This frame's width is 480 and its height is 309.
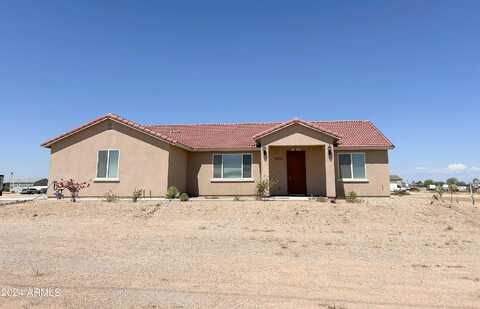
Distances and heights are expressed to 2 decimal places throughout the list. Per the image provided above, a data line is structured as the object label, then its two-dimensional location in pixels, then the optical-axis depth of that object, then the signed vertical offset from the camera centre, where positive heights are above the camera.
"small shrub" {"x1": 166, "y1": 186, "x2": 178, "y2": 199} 17.62 -0.02
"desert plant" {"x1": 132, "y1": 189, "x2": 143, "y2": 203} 17.42 -0.06
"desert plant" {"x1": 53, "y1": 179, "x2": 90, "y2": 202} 17.66 +0.40
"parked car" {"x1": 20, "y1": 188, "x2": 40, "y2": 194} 36.44 +0.27
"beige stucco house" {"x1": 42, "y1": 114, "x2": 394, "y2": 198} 18.36 +1.87
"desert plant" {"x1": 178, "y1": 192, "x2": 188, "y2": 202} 16.88 -0.28
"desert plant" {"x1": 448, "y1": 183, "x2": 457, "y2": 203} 27.20 +0.34
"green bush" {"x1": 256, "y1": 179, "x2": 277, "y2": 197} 18.16 +0.28
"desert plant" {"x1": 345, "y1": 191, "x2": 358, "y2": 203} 16.77 -0.34
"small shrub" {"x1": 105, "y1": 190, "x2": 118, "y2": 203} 16.84 -0.21
